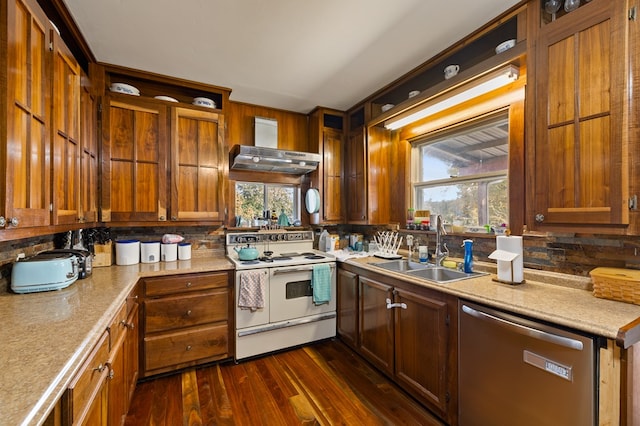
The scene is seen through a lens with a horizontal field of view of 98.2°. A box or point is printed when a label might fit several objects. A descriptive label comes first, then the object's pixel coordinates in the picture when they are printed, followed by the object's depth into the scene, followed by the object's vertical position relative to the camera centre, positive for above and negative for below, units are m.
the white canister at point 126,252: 2.41 -0.33
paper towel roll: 1.76 -0.31
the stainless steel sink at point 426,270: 2.13 -0.48
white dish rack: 2.94 -0.34
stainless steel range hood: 2.78 +0.57
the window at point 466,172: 2.25 +0.39
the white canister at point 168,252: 2.63 -0.36
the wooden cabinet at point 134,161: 2.39 +0.48
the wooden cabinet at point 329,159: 3.35 +0.68
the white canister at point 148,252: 2.55 -0.35
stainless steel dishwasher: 1.18 -0.77
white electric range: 2.53 -0.83
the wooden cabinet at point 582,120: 1.33 +0.49
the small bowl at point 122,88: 2.45 +1.12
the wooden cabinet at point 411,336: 1.75 -0.90
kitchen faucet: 2.38 -0.21
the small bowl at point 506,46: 1.78 +1.10
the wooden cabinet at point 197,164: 2.62 +0.49
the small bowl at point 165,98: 2.58 +1.09
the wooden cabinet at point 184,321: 2.23 -0.90
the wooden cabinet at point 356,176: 3.18 +0.46
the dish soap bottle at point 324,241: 3.37 -0.33
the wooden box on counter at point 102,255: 2.34 -0.34
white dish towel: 2.51 -0.70
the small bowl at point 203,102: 2.76 +1.12
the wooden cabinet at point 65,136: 1.50 +0.46
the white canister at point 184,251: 2.74 -0.37
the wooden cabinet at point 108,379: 0.93 -0.72
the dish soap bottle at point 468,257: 2.14 -0.33
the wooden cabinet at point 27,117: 1.10 +0.43
